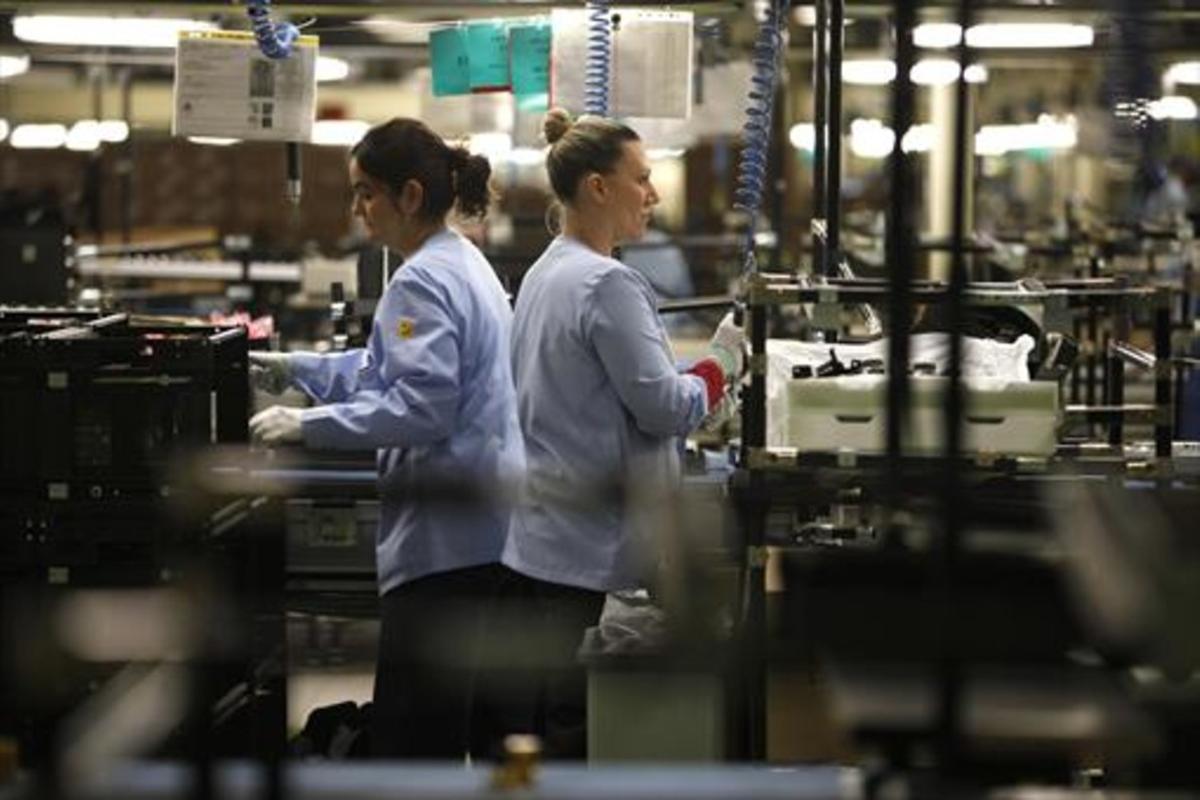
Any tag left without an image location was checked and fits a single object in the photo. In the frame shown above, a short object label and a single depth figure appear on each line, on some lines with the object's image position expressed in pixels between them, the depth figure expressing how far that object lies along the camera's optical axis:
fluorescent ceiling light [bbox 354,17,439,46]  11.43
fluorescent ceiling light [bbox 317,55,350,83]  17.98
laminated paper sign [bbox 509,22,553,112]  10.79
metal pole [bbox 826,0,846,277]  10.32
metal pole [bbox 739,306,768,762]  8.56
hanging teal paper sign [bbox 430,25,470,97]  10.95
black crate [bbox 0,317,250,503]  8.12
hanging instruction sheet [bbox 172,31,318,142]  10.36
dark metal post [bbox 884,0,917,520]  3.86
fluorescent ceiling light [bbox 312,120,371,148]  20.40
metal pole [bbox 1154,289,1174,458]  9.13
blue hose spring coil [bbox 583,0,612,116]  10.16
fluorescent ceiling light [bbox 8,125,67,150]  27.81
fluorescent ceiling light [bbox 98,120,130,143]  22.82
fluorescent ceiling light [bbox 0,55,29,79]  20.20
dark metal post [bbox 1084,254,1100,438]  13.62
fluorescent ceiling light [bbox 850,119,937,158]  22.11
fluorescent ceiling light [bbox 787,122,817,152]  22.38
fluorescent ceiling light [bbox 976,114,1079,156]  23.44
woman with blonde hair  7.88
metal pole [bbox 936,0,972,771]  3.79
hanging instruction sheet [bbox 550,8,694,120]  10.43
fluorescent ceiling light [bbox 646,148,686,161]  11.28
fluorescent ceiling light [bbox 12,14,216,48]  14.14
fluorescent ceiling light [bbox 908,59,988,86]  17.06
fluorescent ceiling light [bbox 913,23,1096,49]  14.19
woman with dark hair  7.54
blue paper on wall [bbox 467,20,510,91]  10.91
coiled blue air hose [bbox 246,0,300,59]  9.93
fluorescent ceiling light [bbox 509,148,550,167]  16.12
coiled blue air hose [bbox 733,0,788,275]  10.21
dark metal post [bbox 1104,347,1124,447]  11.71
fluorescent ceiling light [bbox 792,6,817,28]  15.52
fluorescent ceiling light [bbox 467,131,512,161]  18.03
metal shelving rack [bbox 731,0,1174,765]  3.85
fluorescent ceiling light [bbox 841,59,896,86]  19.27
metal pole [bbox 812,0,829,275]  10.61
